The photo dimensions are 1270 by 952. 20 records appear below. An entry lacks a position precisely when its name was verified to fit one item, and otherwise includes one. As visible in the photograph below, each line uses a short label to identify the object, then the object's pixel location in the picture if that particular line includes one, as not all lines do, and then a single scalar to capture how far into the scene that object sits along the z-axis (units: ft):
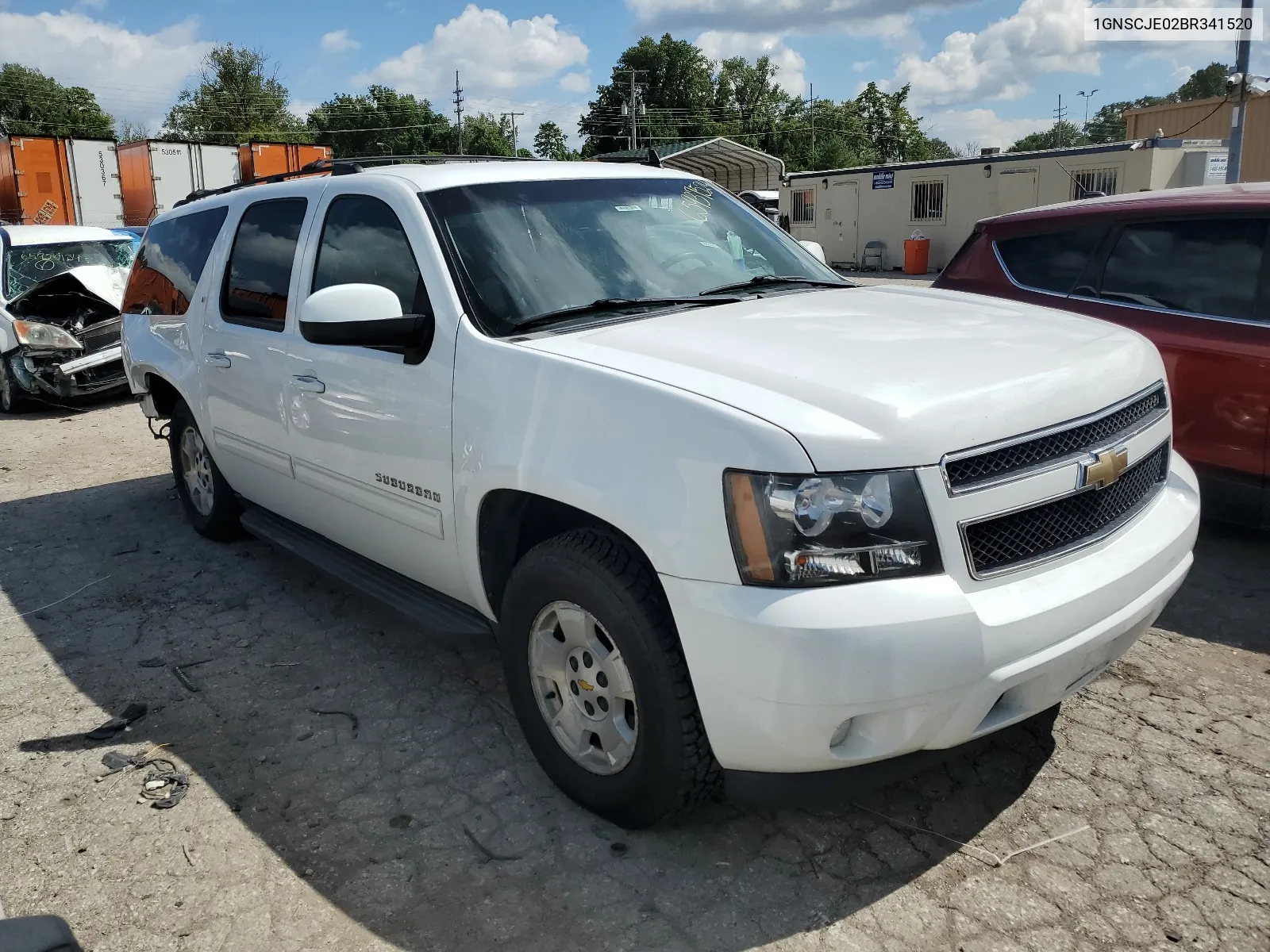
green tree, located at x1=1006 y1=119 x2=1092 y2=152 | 392.68
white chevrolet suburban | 7.59
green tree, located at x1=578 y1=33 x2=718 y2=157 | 273.75
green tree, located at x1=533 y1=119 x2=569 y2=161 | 284.20
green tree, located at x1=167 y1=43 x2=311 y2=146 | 231.50
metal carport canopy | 112.88
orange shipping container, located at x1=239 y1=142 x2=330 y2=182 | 66.85
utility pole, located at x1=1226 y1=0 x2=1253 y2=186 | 56.70
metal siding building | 89.66
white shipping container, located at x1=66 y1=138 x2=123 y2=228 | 63.16
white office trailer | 77.36
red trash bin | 88.43
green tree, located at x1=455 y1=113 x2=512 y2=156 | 285.15
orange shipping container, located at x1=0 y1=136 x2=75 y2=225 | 60.54
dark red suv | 15.15
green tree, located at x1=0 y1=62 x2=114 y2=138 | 256.11
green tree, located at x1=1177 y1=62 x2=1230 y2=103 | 348.18
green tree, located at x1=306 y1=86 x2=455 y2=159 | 299.58
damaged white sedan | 35.09
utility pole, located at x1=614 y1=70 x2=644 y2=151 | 220.23
